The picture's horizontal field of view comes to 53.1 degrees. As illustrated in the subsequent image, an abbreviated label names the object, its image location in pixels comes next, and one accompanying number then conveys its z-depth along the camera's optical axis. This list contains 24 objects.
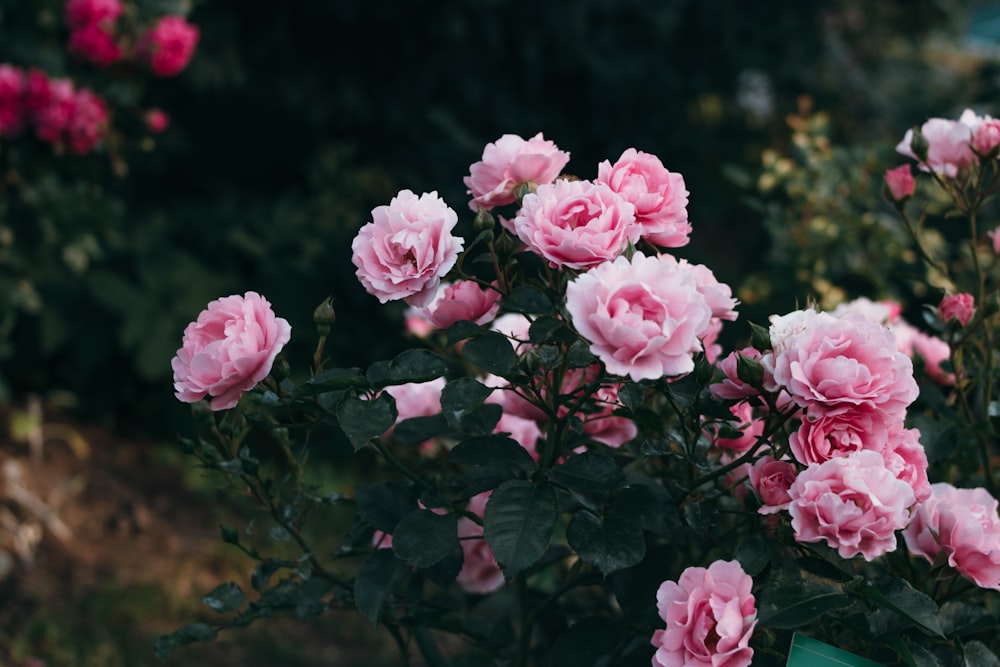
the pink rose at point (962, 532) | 1.01
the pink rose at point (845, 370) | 0.91
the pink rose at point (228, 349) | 0.98
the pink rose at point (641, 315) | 0.87
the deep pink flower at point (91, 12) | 2.98
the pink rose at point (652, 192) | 1.03
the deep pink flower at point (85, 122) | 3.00
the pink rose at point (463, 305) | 1.11
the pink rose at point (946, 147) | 1.31
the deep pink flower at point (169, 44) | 3.08
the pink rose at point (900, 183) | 1.39
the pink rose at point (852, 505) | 0.90
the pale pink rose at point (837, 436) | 0.95
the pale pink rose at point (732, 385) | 1.02
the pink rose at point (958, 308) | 1.31
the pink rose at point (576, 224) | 0.95
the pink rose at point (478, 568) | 1.35
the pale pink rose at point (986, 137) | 1.26
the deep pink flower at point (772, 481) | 0.99
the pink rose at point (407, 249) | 0.98
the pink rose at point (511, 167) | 1.07
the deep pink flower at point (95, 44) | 3.04
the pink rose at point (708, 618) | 0.90
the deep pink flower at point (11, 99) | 2.89
